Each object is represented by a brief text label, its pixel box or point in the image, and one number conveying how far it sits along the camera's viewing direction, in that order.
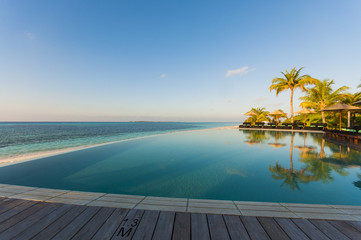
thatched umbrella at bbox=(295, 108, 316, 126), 15.65
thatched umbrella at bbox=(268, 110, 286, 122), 17.93
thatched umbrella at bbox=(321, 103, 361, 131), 10.51
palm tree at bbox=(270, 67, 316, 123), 17.59
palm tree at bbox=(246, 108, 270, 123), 22.46
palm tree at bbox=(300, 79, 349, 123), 17.44
